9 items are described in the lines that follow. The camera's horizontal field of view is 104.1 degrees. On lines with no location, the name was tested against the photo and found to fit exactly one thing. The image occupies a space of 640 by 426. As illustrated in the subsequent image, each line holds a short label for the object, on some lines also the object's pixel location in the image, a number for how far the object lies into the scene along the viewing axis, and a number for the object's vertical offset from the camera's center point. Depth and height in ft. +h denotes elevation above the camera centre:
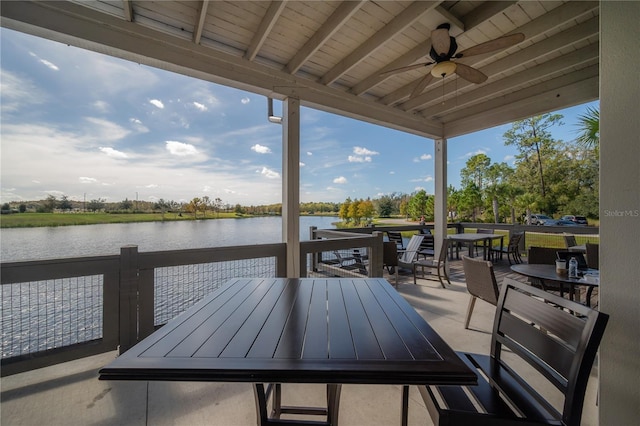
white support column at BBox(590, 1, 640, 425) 3.83 +0.05
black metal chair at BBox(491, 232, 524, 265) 19.82 -2.73
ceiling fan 7.87 +5.47
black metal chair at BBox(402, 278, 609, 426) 2.89 -2.12
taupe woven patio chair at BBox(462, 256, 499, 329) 8.04 -2.26
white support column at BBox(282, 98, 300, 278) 10.89 +1.31
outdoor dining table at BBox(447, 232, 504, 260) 18.63 -1.77
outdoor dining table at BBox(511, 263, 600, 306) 7.15 -1.89
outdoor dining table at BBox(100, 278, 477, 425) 2.67 -1.68
